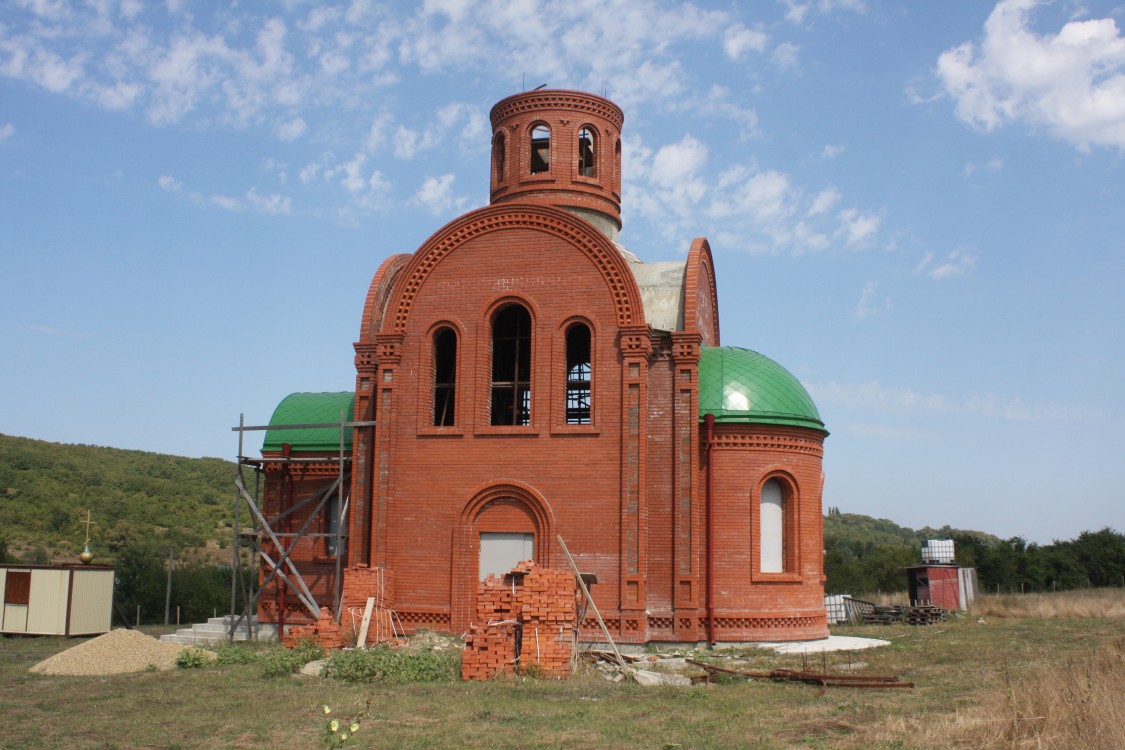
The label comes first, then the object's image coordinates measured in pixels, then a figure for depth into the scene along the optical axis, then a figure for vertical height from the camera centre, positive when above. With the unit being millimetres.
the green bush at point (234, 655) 17531 -1594
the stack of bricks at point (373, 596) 19141 -655
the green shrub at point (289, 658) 15812 -1493
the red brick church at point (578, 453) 19172 +1976
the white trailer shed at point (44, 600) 22703 -950
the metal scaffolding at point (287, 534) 20839 +471
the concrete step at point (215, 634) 21641 -1531
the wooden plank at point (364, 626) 18192 -1132
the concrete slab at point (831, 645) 18688 -1416
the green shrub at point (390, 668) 15234 -1524
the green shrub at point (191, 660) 17158 -1625
